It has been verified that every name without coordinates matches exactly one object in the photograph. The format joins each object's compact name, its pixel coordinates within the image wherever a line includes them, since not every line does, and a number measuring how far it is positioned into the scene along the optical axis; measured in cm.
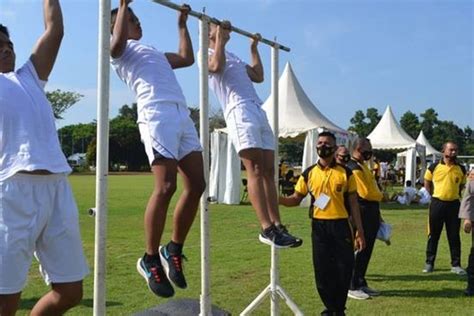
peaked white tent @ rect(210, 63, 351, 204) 1872
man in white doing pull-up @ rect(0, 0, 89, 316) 330
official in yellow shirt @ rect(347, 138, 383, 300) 800
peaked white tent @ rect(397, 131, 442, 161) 3712
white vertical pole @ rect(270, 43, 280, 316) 594
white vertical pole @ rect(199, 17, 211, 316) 468
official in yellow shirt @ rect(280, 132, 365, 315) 630
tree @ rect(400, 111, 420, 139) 8050
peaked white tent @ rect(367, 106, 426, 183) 2733
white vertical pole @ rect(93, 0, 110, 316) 362
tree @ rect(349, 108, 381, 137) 8423
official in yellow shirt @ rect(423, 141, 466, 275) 921
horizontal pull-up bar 422
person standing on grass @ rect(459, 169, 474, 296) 783
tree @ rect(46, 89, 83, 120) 6551
